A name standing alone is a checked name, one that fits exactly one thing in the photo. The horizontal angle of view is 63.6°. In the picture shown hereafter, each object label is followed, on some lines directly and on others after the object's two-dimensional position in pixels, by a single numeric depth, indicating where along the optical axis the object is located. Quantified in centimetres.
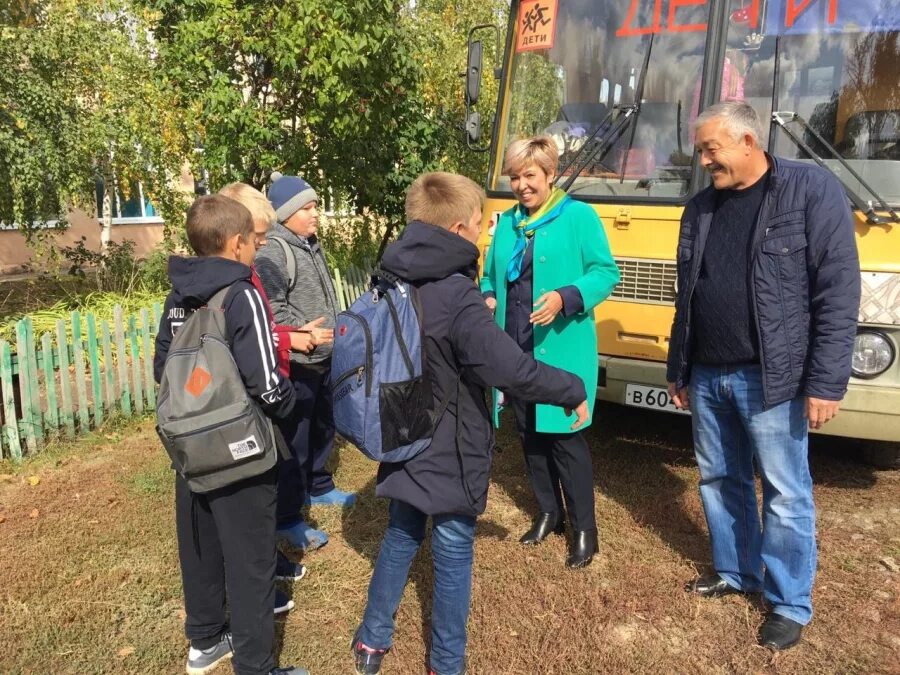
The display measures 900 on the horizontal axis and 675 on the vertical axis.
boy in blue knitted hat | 341
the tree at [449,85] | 976
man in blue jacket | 254
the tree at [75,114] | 703
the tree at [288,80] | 623
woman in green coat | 310
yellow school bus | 359
